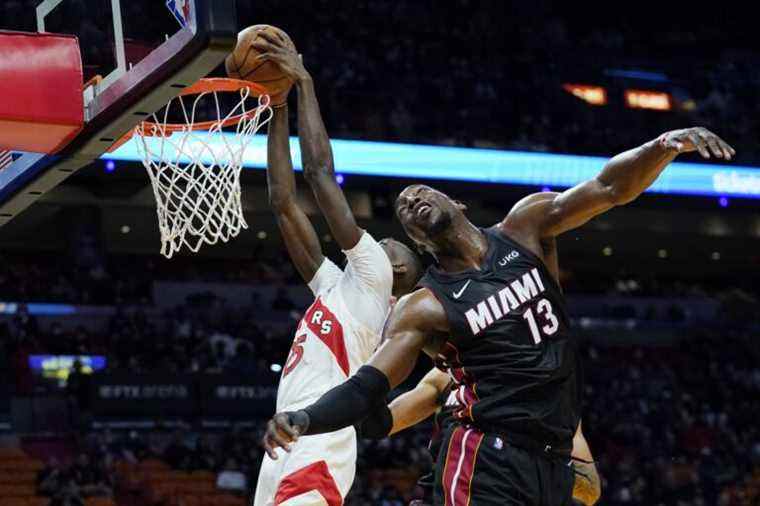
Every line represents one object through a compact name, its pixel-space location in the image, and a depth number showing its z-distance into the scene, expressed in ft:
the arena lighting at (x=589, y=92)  76.79
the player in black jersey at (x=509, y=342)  13.47
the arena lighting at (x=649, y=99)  83.82
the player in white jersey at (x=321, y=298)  15.05
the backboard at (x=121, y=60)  13.66
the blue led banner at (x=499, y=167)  63.10
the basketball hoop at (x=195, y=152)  17.43
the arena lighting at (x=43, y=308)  55.67
